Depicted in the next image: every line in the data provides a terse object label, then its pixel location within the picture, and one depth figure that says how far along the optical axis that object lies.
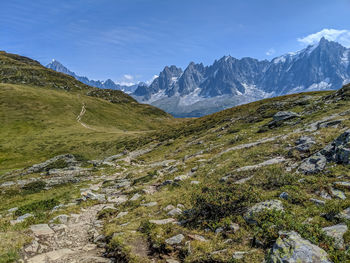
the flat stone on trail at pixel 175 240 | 10.17
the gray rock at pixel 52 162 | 41.33
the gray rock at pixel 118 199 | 19.15
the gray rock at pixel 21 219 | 14.36
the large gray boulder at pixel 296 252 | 7.11
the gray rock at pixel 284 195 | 11.68
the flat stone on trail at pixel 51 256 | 9.78
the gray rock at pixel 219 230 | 10.45
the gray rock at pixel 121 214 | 15.27
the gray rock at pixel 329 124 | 23.33
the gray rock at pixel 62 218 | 14.82
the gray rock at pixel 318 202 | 10.39
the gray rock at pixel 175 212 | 13.59
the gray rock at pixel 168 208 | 14.58
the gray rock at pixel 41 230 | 12.54
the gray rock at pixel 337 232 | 7.55
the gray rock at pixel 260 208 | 10.45
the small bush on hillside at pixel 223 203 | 11.88
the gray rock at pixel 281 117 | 34.50
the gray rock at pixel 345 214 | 8.86
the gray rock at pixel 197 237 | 10.08
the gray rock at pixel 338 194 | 10.57
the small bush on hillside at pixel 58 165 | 40.73
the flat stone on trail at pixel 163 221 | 12.43
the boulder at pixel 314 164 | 14.24
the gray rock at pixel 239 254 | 8.08
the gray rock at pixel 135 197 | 18.45
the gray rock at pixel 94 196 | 20.62
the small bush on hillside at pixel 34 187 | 26.19
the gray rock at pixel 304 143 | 18.56
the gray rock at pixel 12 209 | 18.29
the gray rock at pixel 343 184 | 11.21
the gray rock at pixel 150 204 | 15.93
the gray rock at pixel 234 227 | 10.16
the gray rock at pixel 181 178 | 20.44
